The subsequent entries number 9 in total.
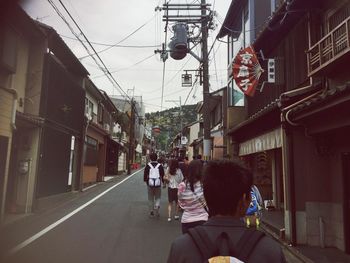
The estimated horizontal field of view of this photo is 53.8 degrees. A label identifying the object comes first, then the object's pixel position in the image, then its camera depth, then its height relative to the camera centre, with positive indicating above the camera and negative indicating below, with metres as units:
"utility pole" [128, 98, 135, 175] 35.97 +4.38
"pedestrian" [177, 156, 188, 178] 10.05 +0.28
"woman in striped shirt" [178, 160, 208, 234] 5.53 -0.42
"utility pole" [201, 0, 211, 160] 14.77 +3.32
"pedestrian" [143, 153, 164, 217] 11.06 -0.18
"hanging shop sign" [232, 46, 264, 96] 13.00 +3.96
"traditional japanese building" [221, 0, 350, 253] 7.66 +1.18
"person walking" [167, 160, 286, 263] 1.80 -0.30
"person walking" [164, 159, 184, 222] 10.55 -0.13
